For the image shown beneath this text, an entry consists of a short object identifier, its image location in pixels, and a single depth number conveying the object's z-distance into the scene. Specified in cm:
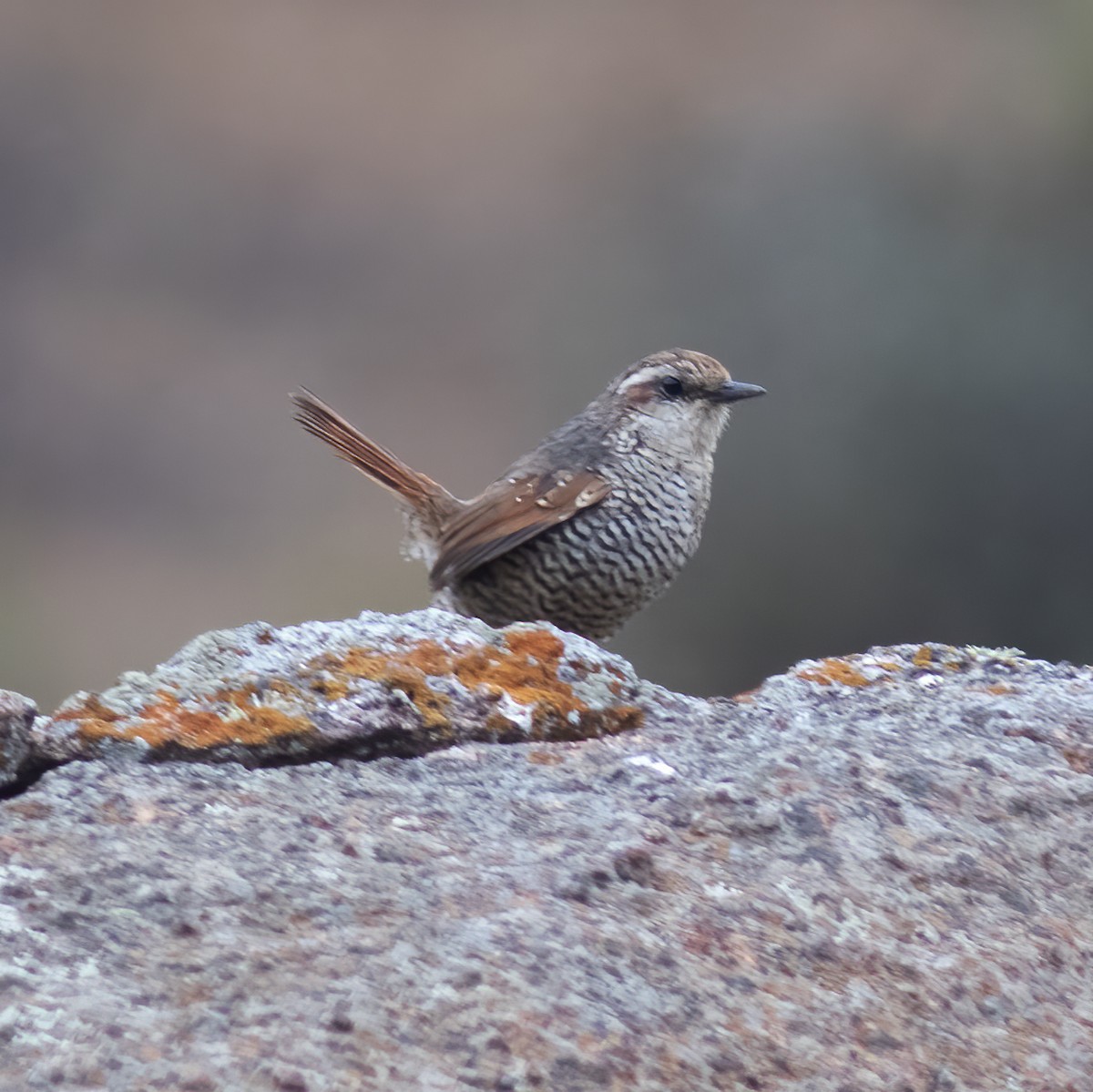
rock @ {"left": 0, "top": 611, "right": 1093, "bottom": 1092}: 567
